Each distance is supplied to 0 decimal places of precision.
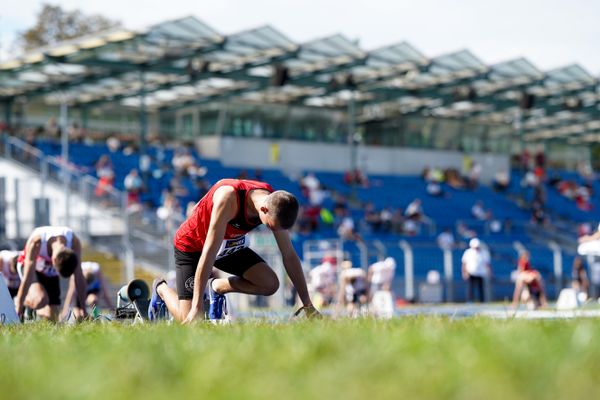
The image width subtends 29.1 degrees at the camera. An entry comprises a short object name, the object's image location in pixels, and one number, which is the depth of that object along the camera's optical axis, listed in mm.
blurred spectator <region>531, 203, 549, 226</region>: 43659
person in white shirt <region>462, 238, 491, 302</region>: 28281
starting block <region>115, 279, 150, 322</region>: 10695
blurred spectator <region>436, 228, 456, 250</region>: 35422
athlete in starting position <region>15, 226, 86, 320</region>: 11773
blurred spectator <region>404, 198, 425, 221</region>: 39031
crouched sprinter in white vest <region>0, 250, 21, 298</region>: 14359
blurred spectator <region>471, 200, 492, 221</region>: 42831
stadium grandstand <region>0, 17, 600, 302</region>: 30156
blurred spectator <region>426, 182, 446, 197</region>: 46531
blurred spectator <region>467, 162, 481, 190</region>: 50353
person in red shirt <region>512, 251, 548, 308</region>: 25453
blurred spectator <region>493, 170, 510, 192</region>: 51250
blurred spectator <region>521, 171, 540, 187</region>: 51219
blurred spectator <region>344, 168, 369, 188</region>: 43006
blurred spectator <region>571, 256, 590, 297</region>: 29250
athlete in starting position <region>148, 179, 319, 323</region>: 8180
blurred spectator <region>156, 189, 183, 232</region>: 28047
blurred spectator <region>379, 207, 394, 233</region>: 37688
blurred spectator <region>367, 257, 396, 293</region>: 26078
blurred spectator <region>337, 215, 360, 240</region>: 32519
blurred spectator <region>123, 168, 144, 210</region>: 32547
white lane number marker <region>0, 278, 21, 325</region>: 10539
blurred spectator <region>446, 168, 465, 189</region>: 49781
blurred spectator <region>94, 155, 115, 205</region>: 29109
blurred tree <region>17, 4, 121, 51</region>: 62875
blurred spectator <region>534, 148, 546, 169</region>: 57406
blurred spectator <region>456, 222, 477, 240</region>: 38000
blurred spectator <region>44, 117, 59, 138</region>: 38094
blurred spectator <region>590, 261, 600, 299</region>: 34031
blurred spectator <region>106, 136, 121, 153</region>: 39562
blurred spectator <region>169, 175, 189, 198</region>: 34344
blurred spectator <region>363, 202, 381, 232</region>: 37375
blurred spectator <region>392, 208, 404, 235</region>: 38031
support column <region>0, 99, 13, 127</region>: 41781
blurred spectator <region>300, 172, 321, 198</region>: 39484
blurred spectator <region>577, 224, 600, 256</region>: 14969
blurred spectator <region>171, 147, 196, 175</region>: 37531
